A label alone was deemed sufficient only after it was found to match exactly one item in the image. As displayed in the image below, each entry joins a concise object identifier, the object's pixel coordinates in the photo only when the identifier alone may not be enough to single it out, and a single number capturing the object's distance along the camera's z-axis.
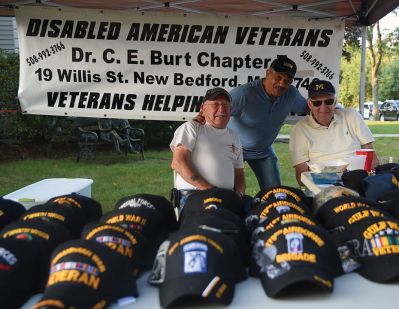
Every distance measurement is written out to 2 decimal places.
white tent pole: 4.32
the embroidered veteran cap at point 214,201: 1.73
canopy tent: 3.72
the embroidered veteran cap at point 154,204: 1.72
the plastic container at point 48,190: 2.71
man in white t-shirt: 2.70
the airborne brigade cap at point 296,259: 1.20
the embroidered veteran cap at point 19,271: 1.16
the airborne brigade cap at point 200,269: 1.16
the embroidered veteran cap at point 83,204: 1.77
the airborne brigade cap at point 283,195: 1.82
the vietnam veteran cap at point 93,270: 1.13
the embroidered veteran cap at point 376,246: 1.28
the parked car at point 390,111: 24.28
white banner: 3.84
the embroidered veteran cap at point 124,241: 1.33
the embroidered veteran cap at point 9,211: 1.69
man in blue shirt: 3.34
